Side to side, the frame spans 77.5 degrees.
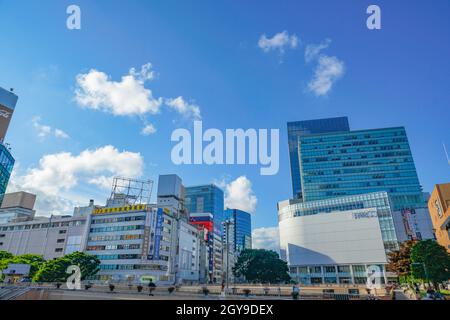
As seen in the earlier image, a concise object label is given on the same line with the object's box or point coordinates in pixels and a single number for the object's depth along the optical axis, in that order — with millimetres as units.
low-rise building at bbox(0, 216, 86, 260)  69750
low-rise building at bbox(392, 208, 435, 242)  71312
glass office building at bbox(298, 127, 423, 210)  90062
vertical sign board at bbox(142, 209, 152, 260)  59381
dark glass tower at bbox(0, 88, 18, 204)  75688
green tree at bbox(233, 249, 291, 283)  67419
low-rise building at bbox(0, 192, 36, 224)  90625
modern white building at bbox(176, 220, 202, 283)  73188
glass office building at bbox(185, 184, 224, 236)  160375
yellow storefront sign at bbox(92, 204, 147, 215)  63956
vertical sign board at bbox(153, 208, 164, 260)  60938
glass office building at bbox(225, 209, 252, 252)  185125
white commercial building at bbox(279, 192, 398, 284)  73312
